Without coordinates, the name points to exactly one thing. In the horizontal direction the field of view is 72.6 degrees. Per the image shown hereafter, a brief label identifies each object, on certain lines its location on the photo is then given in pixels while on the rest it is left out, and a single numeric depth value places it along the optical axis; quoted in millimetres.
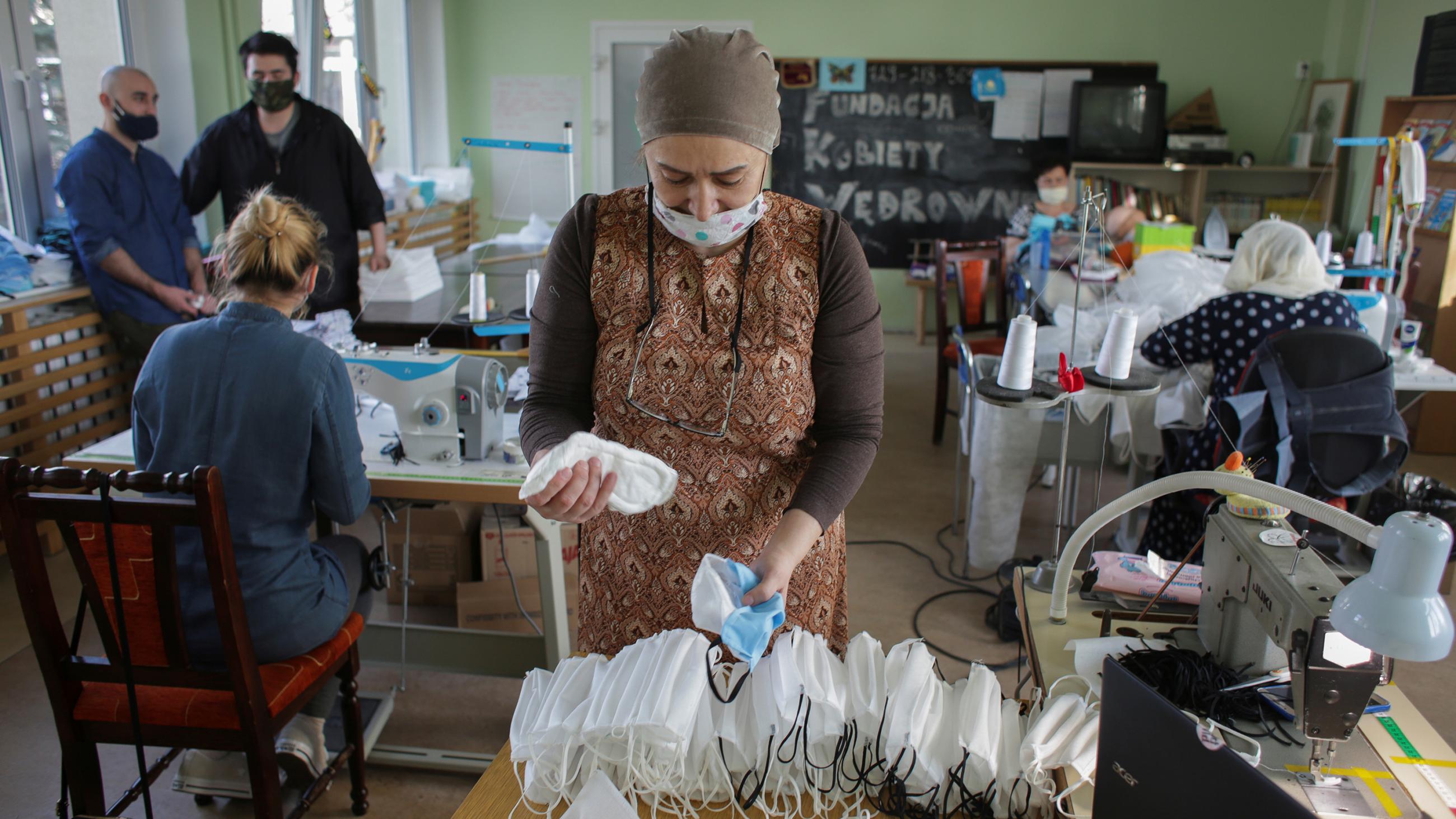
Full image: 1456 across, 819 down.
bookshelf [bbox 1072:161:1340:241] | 5941
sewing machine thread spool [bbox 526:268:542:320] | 2828
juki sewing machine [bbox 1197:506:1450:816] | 1100
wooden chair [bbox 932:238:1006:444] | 4402
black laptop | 669
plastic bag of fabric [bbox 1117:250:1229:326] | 3395
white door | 6688
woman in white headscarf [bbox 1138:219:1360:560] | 2631
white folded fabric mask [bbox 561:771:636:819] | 1063
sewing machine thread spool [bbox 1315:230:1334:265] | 3797
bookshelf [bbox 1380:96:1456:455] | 4242
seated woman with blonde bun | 1688
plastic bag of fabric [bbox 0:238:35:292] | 3125
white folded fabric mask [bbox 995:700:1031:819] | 1098
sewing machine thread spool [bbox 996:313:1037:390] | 1907
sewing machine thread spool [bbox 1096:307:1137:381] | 1898
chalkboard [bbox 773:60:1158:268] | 6465
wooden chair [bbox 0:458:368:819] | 1459
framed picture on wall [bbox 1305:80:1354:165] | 5742
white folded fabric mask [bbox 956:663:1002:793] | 1089
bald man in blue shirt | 3277
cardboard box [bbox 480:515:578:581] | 2805
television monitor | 5996
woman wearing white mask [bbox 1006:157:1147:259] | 4918
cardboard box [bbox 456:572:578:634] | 2764
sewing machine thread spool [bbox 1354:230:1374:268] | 3811
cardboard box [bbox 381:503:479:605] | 2873
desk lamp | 831
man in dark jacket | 3438
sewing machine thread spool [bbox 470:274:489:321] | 2984
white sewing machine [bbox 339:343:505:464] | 2131
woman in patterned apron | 1223
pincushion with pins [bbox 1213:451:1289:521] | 1339
